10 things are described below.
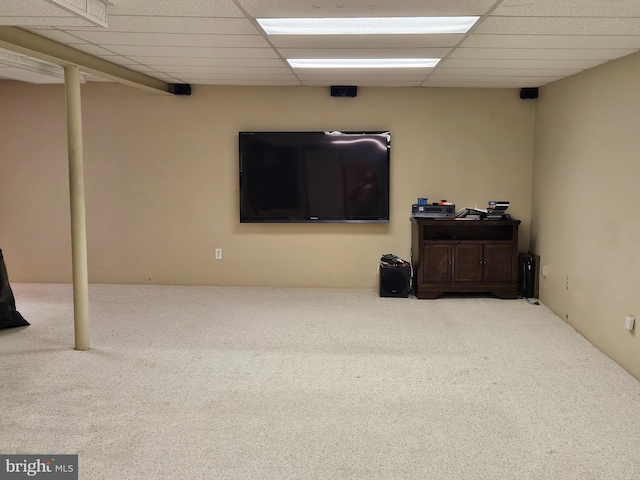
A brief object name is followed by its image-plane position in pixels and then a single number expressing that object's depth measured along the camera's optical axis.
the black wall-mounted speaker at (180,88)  6.21
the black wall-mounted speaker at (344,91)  6.13
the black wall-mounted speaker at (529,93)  6.06
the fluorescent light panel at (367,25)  3.26
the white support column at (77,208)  4.23
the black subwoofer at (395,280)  5.96
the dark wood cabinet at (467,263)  5.90
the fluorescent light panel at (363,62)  4.54
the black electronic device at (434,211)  6.01
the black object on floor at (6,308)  4.86
